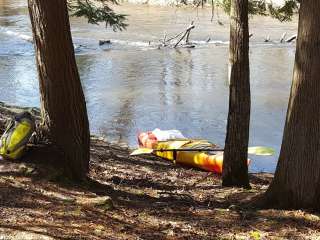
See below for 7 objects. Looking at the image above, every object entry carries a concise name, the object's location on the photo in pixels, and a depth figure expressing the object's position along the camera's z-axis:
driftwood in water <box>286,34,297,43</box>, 58.64
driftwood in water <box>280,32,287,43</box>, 58.54
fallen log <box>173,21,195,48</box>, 56.12
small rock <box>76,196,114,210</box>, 9.44
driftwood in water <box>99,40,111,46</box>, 57.96
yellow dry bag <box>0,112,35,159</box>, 11.00
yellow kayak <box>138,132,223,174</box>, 18.56
